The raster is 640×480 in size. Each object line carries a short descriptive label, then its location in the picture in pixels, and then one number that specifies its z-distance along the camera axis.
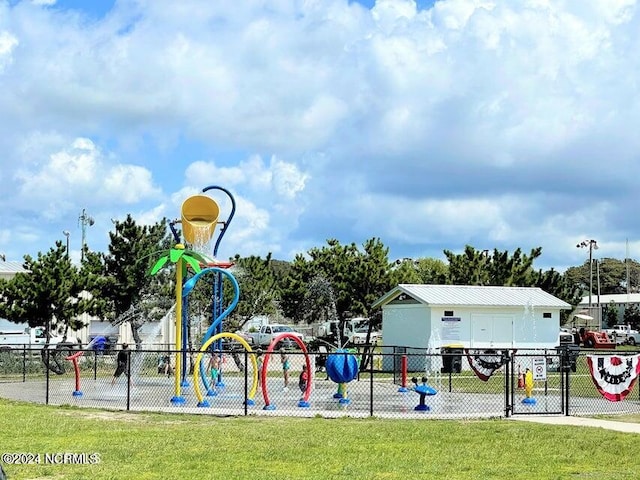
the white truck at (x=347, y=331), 48.44
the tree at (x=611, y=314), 88.25
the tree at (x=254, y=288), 41.00
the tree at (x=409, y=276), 43.28
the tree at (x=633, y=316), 81.31
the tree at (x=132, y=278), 35.78
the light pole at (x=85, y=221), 69.25
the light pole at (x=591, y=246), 83.31
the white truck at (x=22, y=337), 46.31
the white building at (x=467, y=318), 34.53
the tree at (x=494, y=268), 46.34
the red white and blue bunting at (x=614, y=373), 19.72
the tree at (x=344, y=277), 42.34
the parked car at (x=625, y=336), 67.69
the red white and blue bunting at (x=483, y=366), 22.53
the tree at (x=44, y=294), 33.59
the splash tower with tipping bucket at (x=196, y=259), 22.42
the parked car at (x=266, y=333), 52.97
